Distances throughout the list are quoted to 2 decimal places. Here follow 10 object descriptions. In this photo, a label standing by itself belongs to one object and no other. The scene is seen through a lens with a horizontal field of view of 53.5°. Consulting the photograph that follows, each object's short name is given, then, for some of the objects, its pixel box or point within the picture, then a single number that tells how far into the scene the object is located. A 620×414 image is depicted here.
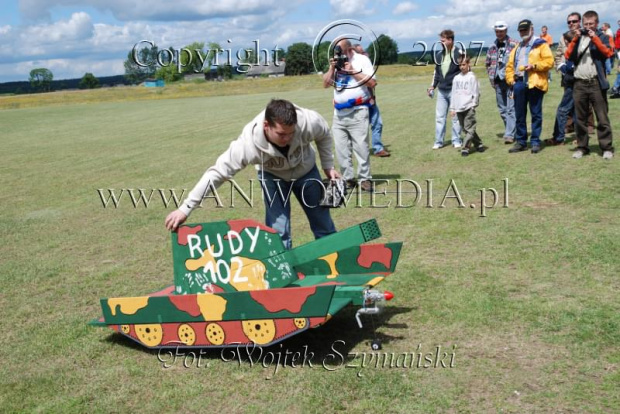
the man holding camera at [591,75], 10.33
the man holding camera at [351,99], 10.12
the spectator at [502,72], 12.95
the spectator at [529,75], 11.58
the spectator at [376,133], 13.85
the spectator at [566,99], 11.09
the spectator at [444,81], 13.41
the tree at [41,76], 149.50
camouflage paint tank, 4.64
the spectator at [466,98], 12.92
